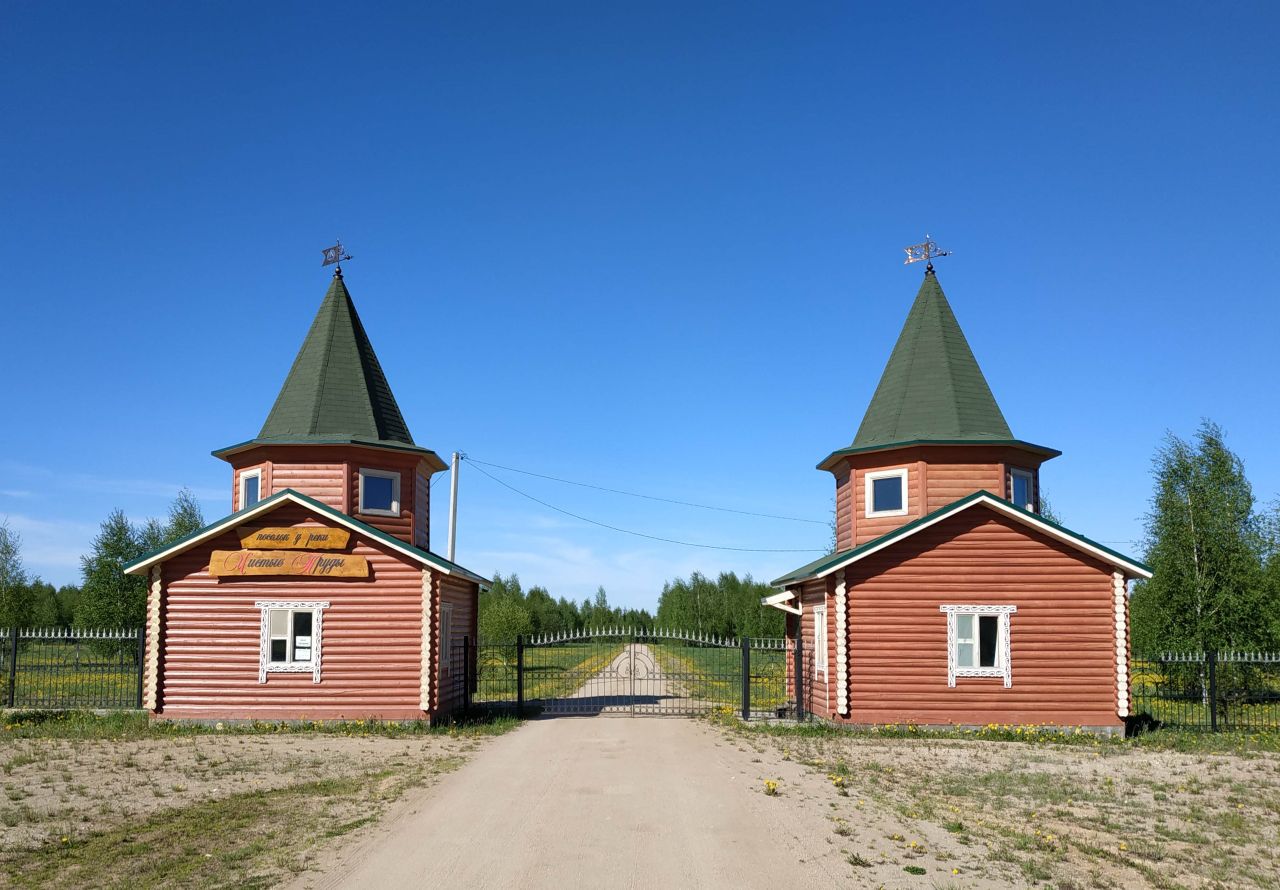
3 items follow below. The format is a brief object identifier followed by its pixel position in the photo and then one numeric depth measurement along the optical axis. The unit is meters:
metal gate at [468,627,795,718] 25.64
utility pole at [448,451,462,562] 34.94
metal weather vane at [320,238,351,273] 28.78
